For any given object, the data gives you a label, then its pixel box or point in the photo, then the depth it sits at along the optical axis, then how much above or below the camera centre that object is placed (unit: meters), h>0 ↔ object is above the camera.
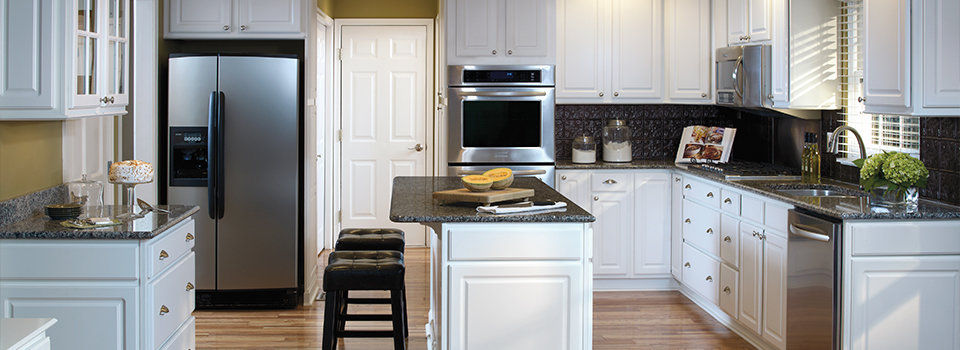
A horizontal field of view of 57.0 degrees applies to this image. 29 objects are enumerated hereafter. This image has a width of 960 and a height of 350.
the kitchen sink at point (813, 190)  4.36 -0.14
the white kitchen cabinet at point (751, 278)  4.35 -0.59
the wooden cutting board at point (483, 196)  3.53 -0.14
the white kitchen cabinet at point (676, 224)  5.65 -0.41
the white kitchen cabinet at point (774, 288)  4.04 -0.59
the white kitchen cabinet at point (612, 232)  5.74 -0.46
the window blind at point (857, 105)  4.26 +0.29
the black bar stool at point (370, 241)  4.33 -0.40
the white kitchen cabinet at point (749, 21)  4.74 +0.79
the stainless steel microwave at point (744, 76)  4.78 +0.49
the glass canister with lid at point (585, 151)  5.90 +0.07
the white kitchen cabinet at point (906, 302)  3.49 -0.55
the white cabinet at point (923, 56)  3.46 +0.42
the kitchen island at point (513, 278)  3.35 -0.45
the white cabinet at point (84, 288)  3.10 -0.45
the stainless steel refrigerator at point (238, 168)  5.12 -0.05
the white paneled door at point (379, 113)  7.30 +0.39
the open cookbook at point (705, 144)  5.75 +0.11
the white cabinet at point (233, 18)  5.22 +0.84
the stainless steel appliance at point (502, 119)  5.65 +0.27
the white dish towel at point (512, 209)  3.40 -0.19
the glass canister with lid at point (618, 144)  5.95 +0.11
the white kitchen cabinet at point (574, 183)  5.72 -0.14
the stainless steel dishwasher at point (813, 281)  3.54 -0.50
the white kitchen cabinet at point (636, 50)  5.86 +0.74
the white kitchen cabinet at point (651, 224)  5.75 -0.41
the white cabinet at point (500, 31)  5.62 +0.83
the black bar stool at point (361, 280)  3.67 -0.50
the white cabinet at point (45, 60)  3.09 +0.35
